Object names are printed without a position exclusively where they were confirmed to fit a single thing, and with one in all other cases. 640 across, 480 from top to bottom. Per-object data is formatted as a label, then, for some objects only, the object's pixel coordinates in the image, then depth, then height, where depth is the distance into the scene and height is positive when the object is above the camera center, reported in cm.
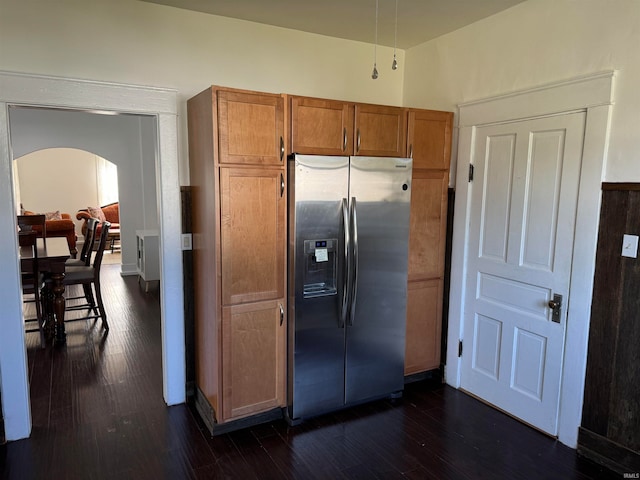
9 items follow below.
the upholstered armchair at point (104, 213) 974 -72
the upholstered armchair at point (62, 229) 836 -93
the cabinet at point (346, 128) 270 +38
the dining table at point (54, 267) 391 -78
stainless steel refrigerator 270 -61
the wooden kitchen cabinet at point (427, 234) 312 -35
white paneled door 257 -48
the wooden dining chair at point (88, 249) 476 -75
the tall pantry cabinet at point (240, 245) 250 -37
